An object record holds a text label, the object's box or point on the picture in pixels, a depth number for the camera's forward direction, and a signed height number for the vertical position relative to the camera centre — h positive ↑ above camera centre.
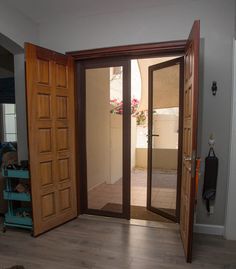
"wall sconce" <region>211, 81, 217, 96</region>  2.35 +0.38
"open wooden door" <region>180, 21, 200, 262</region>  1.82 -0.14
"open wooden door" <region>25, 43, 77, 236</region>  2.35 -0.17
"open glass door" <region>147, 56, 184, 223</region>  2.68 -0.13
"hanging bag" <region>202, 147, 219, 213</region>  2.38 -0.62
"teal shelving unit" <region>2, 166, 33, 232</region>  2.47 -0.93
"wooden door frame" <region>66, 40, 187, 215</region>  2.50 +0.86
